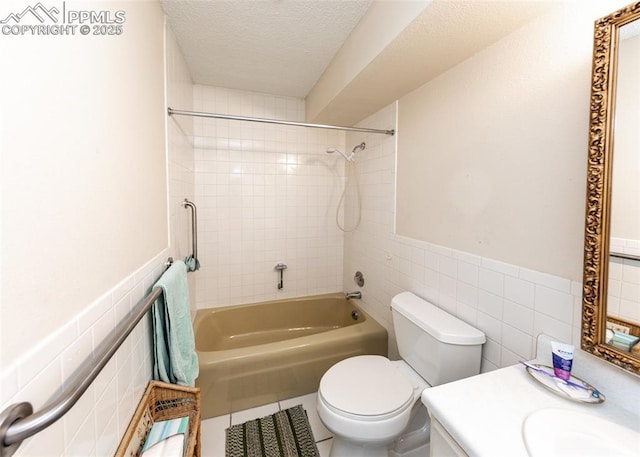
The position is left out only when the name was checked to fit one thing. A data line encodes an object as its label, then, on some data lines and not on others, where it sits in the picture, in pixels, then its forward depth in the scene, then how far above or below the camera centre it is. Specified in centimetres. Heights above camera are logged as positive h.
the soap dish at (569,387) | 81 -54
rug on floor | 148 -130
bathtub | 168 -99
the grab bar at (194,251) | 186 -25
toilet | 117 -84
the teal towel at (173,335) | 112 -52
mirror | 76 +7
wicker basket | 104 -81
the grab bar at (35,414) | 42 -34
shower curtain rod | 150 +60
